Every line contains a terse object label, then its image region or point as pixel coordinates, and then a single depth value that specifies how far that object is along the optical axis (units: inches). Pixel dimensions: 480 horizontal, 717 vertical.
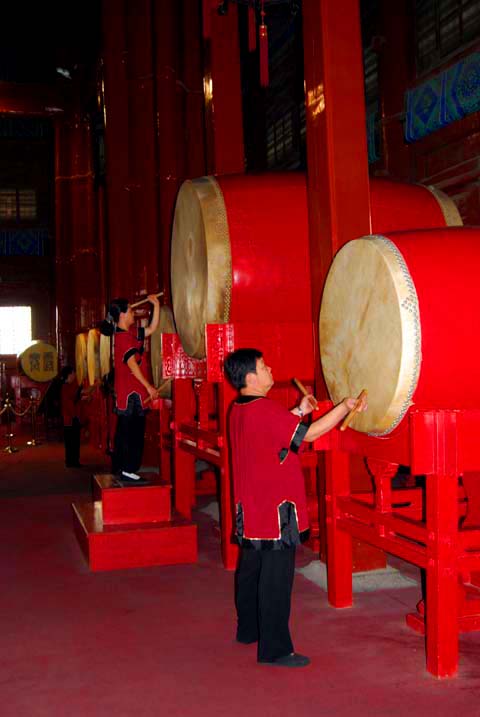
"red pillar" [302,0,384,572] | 144.6
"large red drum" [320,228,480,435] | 106.1
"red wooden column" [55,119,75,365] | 648.4
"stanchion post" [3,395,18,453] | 431.6
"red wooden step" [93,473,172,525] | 175.3
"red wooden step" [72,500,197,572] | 164.9
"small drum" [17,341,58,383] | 644.7
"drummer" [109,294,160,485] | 196.4
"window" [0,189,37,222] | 821.2
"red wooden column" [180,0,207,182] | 346.3
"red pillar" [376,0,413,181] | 287.3
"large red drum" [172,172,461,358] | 158.9
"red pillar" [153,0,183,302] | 342.6
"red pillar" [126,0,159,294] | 350.0
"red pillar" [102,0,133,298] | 362.3
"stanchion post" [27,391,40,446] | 460.7
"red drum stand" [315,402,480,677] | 101.9
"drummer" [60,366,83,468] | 351.6
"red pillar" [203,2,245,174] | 209.8
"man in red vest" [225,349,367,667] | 105.4
